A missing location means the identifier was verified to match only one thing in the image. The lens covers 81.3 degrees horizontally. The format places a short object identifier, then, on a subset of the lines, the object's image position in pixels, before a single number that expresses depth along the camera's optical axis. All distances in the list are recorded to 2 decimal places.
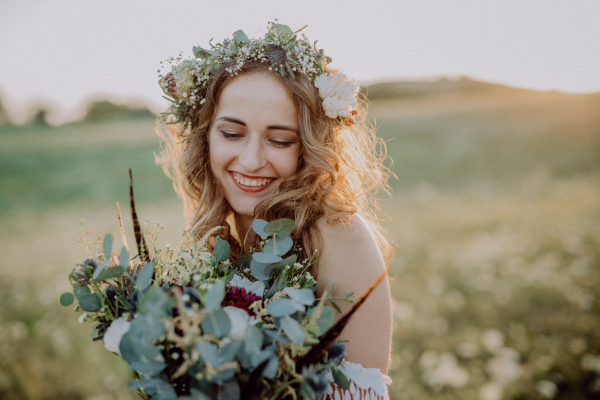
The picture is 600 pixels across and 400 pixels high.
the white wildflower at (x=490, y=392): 3.27
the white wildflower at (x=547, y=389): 3.26
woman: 1.79
